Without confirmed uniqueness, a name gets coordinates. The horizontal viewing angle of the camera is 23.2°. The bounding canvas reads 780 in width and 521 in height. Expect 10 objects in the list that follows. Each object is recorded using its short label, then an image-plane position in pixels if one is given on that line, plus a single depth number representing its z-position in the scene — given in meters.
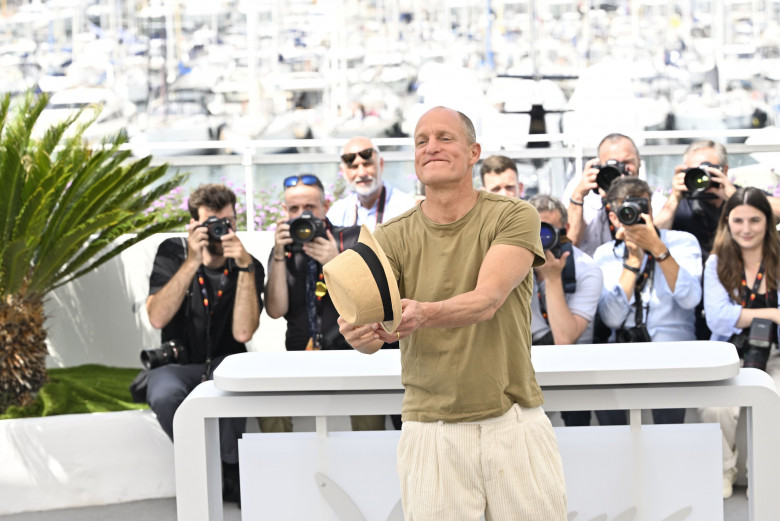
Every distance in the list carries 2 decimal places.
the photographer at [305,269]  8.71
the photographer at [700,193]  9.32
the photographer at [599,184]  9.55
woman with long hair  8.44
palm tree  9.55
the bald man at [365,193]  9.75
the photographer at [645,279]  8.48
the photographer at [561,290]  8.22
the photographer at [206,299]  8.74
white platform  5.38
